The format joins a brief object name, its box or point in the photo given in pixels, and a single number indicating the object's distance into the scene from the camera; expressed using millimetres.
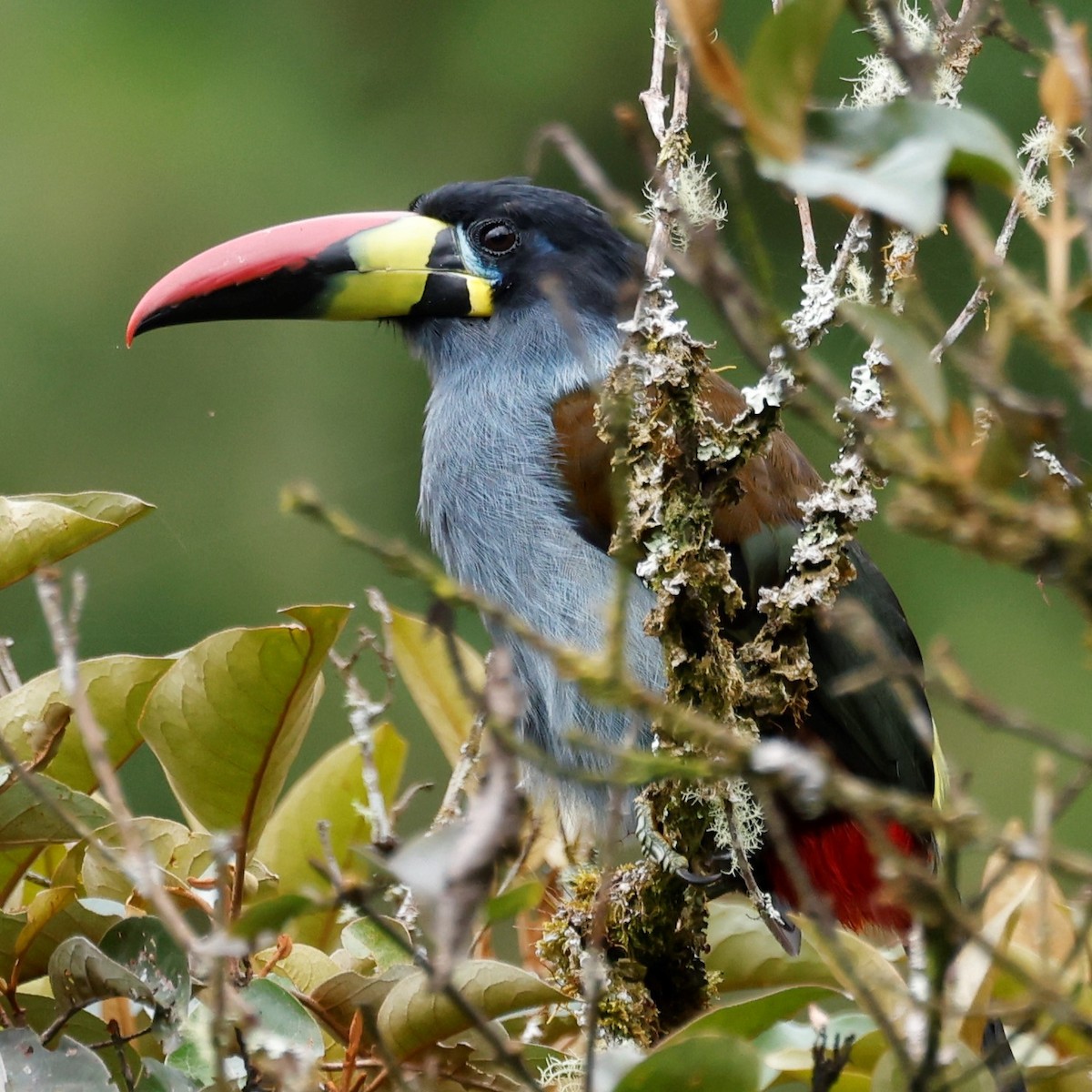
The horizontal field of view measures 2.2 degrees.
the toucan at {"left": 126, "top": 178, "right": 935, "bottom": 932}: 8015
